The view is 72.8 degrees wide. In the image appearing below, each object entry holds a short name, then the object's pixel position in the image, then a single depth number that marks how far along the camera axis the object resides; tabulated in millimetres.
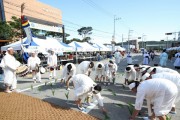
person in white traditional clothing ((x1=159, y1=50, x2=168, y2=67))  11990
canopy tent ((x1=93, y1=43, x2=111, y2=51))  19215
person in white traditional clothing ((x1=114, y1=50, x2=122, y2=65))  14972
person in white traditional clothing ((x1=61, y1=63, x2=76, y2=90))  5370
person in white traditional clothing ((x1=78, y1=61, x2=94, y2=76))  5515
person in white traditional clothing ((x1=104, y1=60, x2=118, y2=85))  6620
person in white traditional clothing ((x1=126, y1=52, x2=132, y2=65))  13476
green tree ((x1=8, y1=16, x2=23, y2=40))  17303
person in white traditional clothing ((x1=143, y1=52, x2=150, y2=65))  12340
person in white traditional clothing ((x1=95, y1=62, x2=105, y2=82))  6420
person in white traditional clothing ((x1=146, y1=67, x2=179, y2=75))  4392
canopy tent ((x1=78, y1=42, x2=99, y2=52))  15568
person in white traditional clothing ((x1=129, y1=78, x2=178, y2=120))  2958
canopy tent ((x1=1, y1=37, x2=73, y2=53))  9590
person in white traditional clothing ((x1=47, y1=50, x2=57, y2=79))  7737
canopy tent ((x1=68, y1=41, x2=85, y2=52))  14029
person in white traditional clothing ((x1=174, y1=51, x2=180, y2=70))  11285
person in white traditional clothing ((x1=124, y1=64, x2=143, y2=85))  5876
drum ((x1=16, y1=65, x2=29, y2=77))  6600
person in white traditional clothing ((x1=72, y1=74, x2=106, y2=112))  3560
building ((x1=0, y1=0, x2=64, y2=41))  13121
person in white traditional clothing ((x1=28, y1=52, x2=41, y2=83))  6815
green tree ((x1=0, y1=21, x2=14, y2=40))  15863
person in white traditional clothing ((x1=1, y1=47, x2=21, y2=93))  5060
